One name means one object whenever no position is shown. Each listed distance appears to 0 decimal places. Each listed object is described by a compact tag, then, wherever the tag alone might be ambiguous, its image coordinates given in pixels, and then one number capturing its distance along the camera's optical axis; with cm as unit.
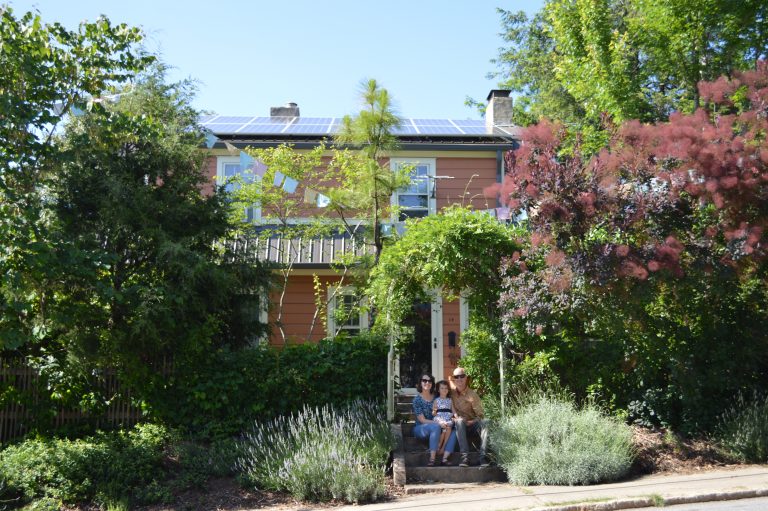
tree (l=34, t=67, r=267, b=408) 883
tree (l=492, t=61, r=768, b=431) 797
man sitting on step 868
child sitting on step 877
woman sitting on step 868
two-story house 1384
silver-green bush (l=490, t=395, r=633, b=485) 770
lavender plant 770
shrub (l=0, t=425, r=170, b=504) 781
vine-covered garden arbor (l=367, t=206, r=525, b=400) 923
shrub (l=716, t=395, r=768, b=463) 798
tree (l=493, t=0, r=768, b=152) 1051
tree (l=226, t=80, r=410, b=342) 1164
